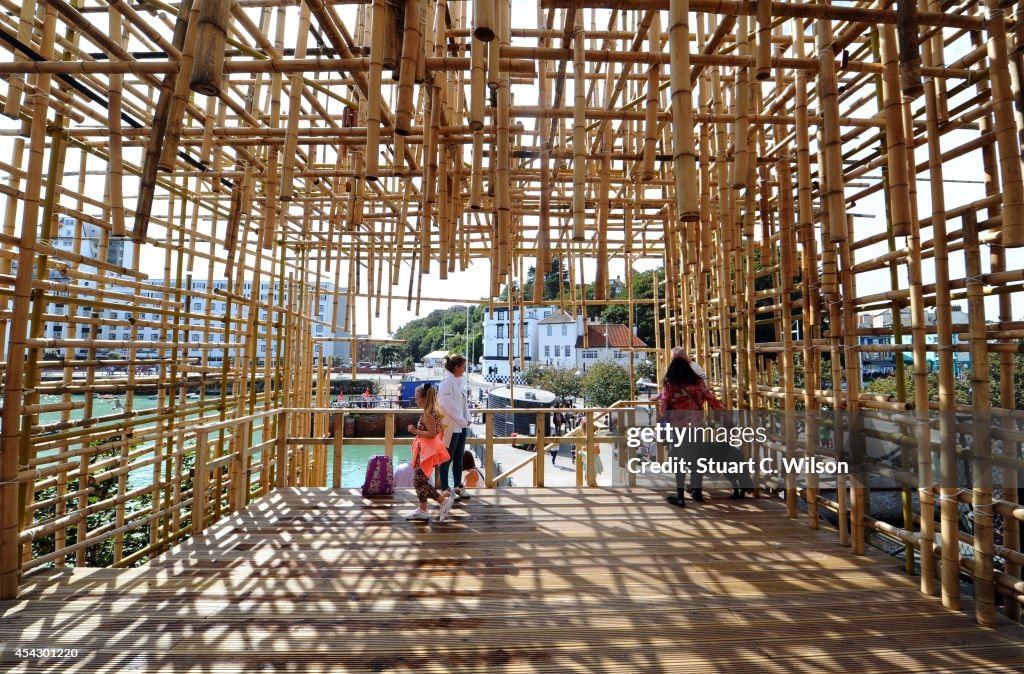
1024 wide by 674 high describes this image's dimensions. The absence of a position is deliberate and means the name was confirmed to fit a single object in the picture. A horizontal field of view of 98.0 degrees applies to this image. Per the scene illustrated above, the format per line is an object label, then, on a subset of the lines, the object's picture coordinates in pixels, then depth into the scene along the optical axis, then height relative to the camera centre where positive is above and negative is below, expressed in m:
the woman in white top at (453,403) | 3.65 -0.30
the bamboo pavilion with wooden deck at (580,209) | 2.11 +1.02
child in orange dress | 3.42 -0.66
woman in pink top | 3.74 -0.27
